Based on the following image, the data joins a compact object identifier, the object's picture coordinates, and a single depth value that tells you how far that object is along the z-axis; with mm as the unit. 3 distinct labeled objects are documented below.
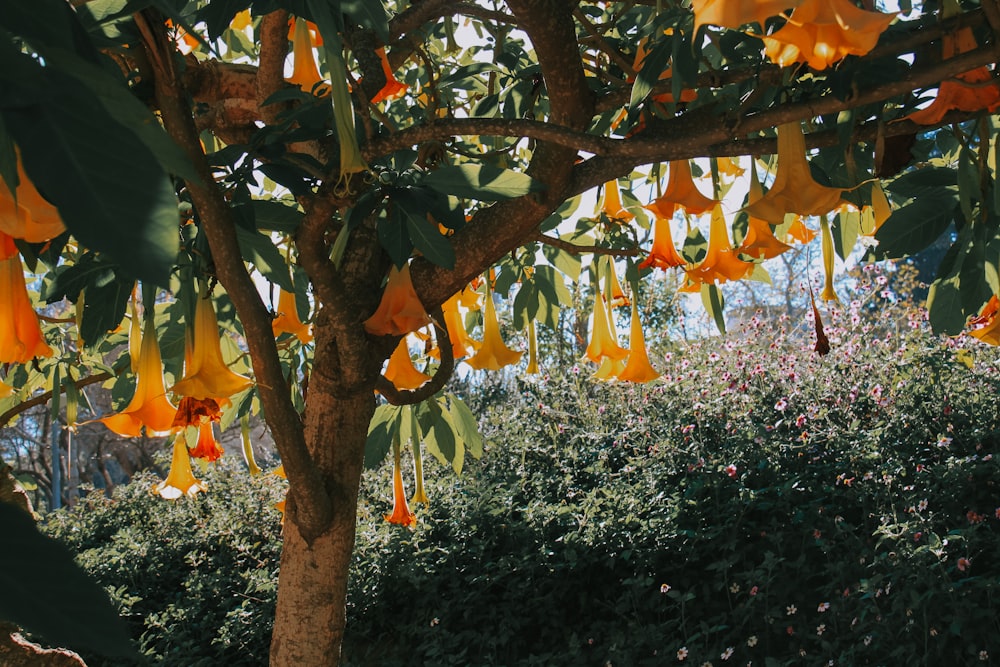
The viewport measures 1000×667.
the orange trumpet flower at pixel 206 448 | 2583
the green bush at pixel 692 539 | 3609
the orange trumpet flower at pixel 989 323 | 1674
